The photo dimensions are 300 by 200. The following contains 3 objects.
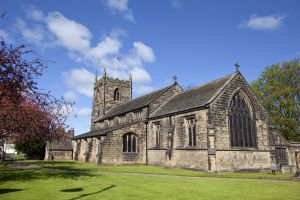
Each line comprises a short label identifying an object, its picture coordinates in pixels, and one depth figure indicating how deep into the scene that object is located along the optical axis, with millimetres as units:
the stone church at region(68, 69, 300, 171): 24141
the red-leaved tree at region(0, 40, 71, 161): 12844
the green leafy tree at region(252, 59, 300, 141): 41156
